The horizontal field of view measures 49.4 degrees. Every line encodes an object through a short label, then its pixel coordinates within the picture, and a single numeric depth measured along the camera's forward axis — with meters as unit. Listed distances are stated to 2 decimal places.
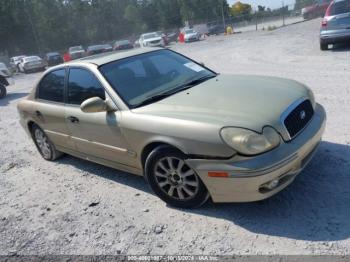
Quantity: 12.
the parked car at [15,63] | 35.89
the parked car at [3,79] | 14.87
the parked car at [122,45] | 41.09
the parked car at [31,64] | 32.00
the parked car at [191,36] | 39.44
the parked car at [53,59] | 38.72
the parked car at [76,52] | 39.59
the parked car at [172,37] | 51.29
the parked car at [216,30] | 49.69
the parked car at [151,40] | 36.53
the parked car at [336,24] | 12.02
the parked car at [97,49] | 39.61
